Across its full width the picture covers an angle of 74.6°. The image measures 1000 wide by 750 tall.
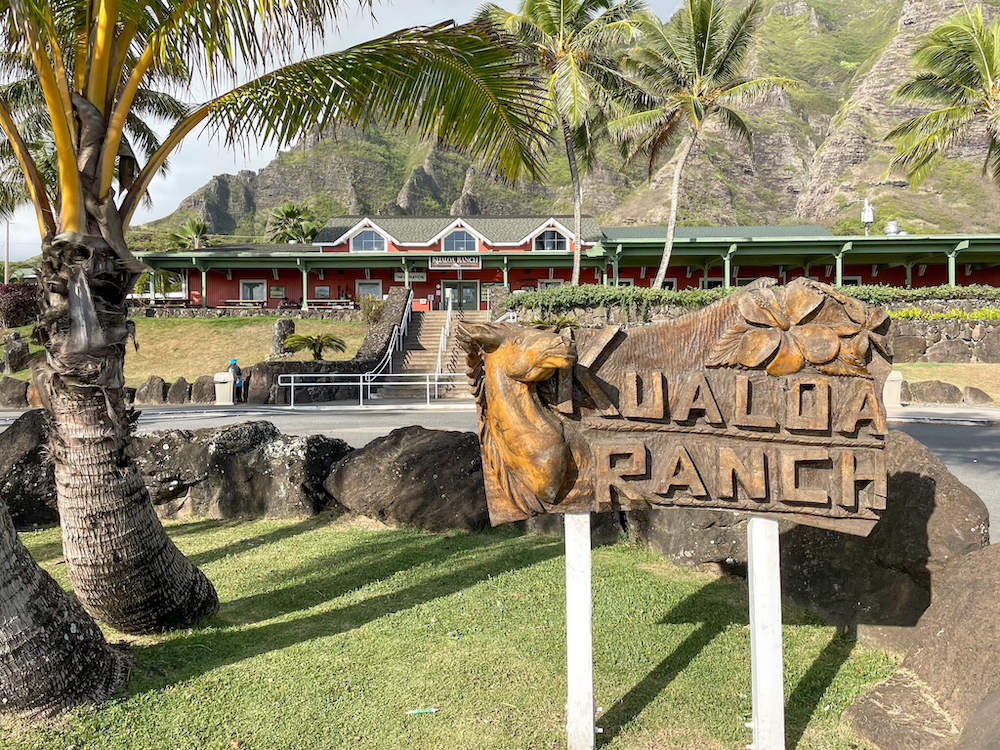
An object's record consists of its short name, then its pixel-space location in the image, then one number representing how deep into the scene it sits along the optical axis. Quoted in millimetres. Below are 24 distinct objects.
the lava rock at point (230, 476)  6711
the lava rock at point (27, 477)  6457
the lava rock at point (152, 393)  18547
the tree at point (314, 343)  21531
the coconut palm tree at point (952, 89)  18094
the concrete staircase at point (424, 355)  18781
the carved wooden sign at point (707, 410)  2959
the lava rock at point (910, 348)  21484
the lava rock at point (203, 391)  18438
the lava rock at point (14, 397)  18359
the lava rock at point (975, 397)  16016
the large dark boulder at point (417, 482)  6117
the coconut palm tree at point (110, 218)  3652
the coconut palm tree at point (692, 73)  22438
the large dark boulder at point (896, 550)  3656
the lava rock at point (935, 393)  16156
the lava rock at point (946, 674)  2771
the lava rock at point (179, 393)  18562
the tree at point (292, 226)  46562
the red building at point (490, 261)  29438
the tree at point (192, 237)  41500
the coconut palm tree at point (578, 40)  22516
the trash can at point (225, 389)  17828
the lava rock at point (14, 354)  23844
